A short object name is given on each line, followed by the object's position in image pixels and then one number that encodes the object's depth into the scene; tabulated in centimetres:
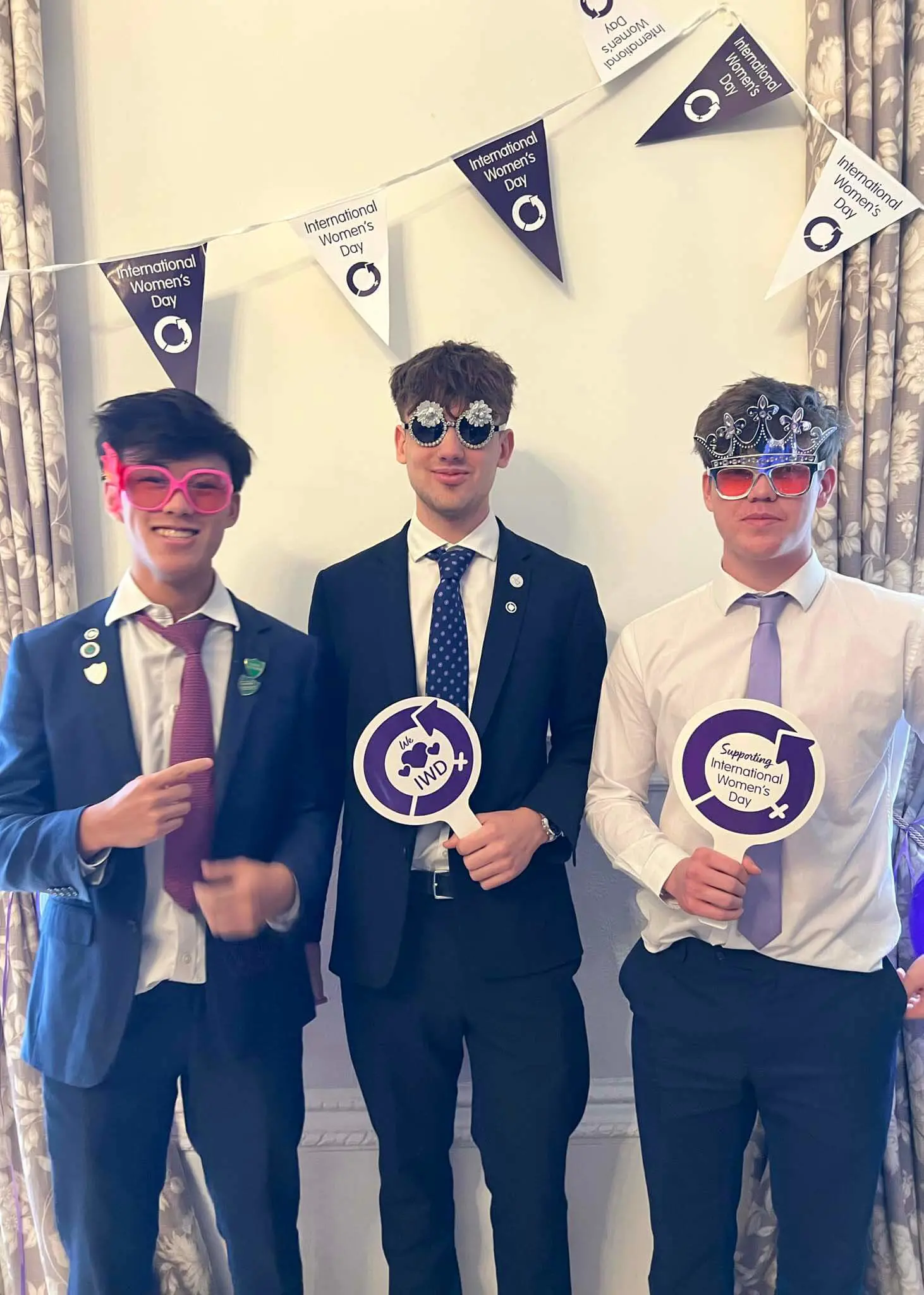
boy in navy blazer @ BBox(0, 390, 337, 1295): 127
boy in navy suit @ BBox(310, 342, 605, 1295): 140
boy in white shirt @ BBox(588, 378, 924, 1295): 131
